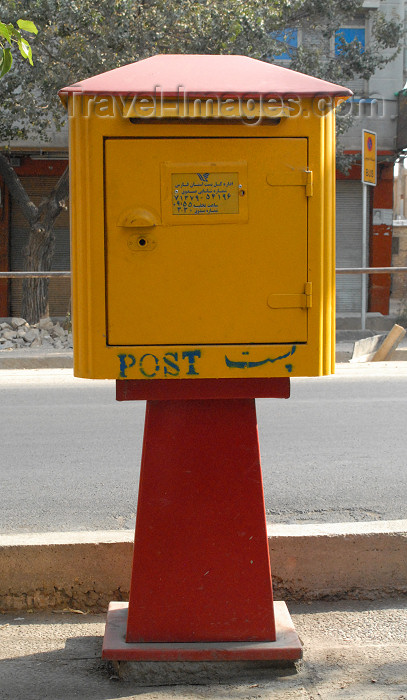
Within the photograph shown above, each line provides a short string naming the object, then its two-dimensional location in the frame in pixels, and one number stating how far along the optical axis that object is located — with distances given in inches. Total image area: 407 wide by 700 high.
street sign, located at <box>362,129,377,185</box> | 597.9
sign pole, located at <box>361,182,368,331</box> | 534.6
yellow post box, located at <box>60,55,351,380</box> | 101.1
